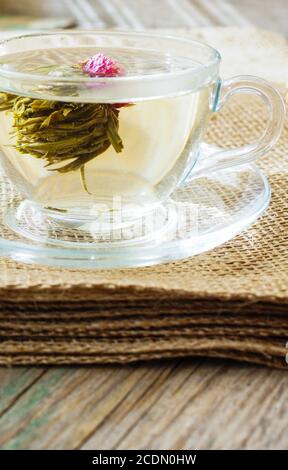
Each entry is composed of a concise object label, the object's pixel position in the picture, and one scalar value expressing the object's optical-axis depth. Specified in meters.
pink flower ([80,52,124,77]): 0.43
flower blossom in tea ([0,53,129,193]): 0.42
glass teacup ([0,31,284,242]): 0.40
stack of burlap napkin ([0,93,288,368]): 0.37
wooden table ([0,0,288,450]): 0.34
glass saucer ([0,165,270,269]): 0.40
